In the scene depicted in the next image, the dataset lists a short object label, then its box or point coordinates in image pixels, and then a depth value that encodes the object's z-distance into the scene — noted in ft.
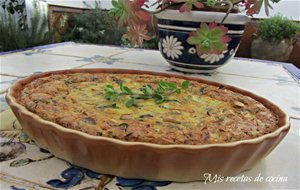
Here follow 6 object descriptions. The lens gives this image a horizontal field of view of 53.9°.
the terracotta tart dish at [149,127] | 1.04
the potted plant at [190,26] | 2.17
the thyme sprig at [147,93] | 1.46
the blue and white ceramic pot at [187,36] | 2.76
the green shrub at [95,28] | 11.28
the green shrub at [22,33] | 6.82
